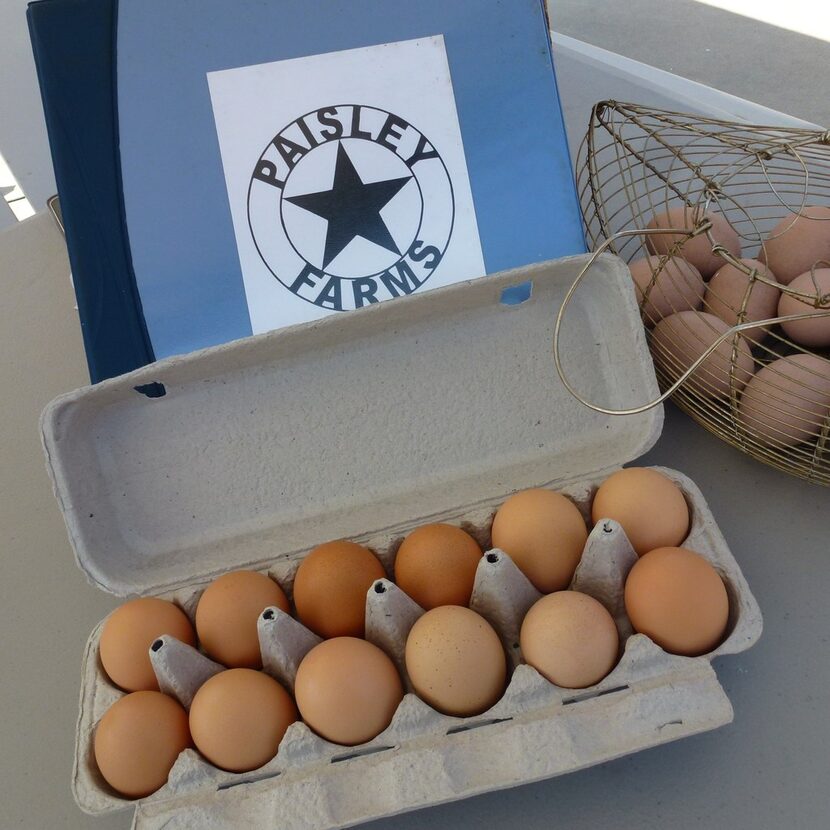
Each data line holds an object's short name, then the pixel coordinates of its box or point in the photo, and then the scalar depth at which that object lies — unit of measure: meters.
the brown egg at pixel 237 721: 0.63
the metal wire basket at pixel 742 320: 0.79
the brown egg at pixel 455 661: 0.64
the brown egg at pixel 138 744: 0.64
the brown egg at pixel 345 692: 0.63
